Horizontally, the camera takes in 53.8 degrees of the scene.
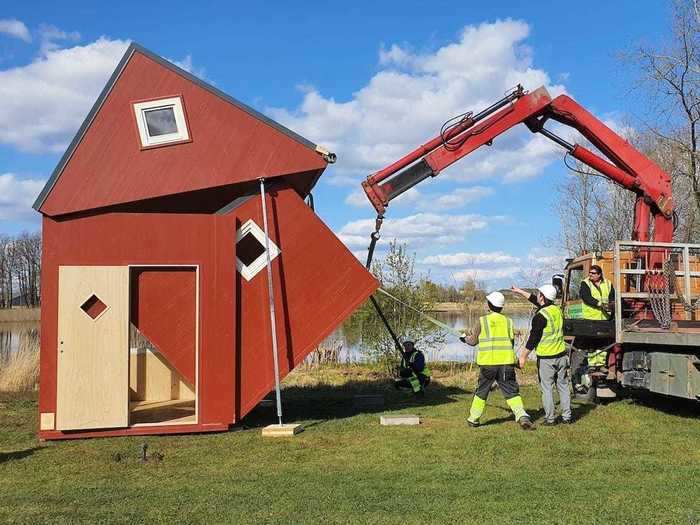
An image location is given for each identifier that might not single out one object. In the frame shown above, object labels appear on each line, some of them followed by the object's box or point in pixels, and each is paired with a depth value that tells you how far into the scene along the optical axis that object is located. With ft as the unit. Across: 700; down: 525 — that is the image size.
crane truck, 36.24
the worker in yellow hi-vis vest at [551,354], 34.63
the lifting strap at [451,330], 40.97
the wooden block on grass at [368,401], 41.37
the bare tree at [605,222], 86.12
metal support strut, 32.78
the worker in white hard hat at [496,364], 33.42
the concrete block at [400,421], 34.47
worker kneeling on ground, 43.75
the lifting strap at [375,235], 39.29
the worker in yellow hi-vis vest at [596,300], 39.63
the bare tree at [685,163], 63.82
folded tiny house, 31.63
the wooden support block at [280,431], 32.09
